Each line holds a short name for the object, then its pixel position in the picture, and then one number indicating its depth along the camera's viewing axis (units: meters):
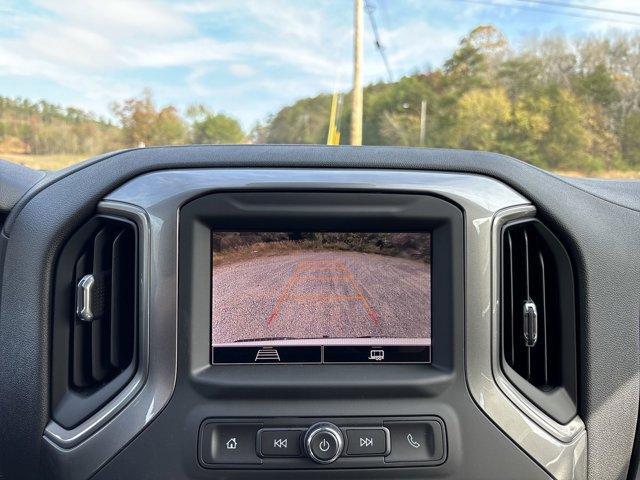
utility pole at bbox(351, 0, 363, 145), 8.57
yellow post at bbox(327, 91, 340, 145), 3.82
